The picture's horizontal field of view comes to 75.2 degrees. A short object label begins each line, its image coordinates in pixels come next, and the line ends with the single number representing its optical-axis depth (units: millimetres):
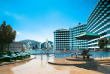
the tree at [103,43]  45307
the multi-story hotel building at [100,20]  49264
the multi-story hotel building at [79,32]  91533
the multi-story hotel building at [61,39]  99690
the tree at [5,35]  18890
